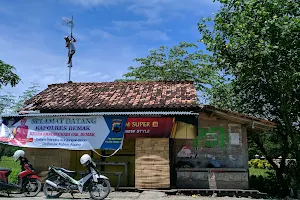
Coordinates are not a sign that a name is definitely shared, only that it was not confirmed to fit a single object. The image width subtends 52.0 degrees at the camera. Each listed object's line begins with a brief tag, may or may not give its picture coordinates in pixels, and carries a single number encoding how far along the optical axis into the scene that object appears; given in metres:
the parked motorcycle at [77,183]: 8.52
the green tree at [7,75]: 10.91
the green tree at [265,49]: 10.64
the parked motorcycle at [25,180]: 8.95
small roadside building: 10.11
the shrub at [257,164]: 28.52
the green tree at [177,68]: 21.33
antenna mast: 15.12
